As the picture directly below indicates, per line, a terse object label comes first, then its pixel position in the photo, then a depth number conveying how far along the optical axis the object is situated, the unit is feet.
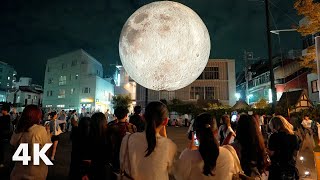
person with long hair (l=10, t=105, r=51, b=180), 11.39
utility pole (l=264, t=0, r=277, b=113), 36.63
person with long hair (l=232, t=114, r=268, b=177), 10.37
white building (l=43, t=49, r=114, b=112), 122.62
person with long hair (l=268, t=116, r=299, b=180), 12.37
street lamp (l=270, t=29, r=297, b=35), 42.37
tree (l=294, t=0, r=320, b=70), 45.76
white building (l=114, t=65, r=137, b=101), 135.33
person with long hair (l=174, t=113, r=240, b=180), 8.16
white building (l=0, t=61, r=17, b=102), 221.87
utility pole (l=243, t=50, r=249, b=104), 138.10
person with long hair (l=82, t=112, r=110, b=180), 13.46
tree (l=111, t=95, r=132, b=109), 122.52
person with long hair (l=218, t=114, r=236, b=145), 22.62
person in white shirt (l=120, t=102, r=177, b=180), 8.33
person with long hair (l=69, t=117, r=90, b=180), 13.94
